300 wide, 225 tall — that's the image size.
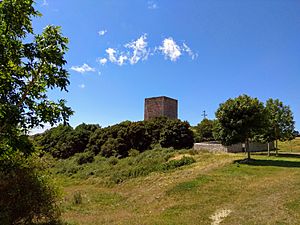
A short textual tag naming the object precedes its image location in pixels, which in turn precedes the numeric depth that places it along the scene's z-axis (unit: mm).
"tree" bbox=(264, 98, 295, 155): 29922
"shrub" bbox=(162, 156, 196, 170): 22962
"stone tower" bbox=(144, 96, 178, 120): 61052
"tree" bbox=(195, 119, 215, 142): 51440
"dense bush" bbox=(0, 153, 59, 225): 8410
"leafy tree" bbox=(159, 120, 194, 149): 34583
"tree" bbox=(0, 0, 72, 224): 4930
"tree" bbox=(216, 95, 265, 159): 21107
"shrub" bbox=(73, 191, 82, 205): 16137
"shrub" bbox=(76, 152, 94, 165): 37505
